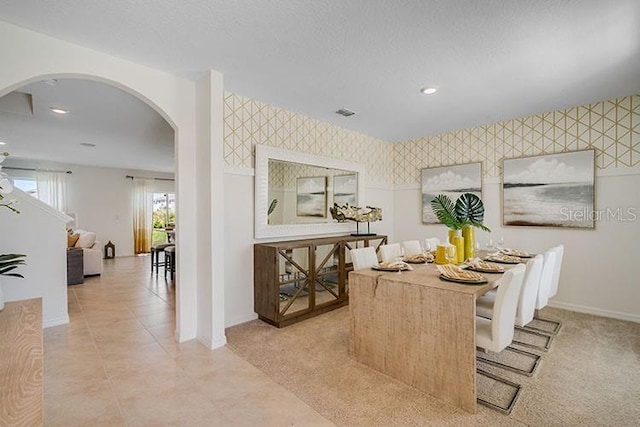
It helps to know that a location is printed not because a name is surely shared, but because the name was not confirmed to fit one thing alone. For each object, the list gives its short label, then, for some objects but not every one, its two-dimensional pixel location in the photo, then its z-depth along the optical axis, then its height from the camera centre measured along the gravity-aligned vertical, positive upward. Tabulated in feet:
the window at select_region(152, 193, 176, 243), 30.58 +0.23
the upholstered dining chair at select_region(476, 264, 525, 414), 6.29 -2.30
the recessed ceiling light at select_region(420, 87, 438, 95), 10.08 +4.13
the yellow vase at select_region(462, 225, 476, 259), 9.82 -0.94
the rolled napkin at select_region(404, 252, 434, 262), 9.55 -1.46
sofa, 18.56 -2.05
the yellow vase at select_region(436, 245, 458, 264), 8.87 -1.23
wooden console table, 10.51 -2.37
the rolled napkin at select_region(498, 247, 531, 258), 10.27 -1.46
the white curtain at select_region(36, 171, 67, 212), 24.11 +2.54
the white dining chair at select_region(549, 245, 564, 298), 9.66 -1.97
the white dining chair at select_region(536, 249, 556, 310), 8.54 -1.96
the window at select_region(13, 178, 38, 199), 23.88 +2.77
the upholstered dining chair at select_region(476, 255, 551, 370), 7.34 -2.43
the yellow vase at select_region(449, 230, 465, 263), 9.44 -0.94
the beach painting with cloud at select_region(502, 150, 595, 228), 11.86 +0.83
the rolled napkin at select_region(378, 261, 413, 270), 8.24 -1.46
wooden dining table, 6.18 -2.67
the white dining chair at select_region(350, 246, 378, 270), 9.60 -1.45
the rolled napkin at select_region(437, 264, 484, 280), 7.01 -1.48
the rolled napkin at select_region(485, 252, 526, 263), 9.41 -1.51
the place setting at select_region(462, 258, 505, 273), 7.95 -1.50
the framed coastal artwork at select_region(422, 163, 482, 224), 14.64 +1.50
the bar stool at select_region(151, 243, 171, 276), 20.28 -2.19
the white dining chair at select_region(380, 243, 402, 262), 10.82 -1.44
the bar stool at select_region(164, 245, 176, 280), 18.35 -2.60
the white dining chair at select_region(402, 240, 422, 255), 11.96 -1.40
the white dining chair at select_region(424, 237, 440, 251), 11.74 -1.25
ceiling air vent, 12.22 +4.19
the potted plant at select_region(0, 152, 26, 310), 4.68 +0.55
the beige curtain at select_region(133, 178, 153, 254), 28.58 +0.24
